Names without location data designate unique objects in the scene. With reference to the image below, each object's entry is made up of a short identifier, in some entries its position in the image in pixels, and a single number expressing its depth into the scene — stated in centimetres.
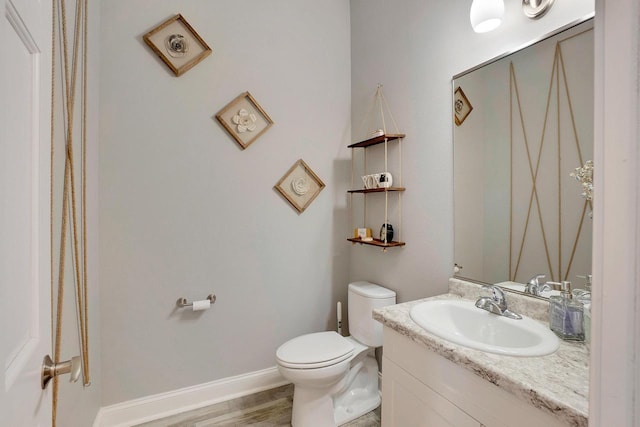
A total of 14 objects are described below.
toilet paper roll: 178
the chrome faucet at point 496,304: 117
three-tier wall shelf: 180
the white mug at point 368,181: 195
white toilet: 152
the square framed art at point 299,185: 210
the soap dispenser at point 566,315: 95
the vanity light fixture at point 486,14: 122
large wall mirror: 104
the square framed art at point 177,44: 172
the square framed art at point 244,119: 191
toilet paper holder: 178
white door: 42
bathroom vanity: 70
